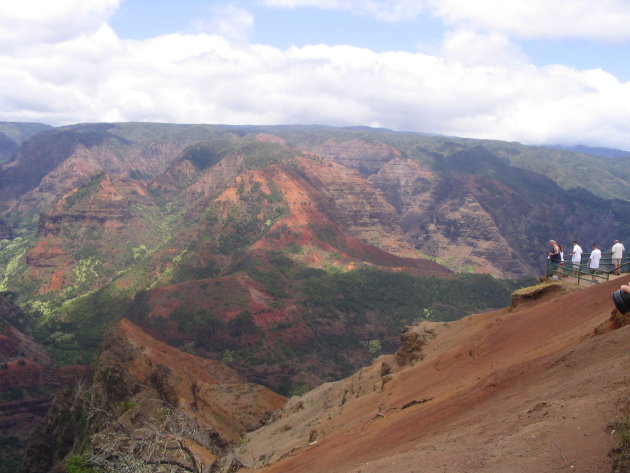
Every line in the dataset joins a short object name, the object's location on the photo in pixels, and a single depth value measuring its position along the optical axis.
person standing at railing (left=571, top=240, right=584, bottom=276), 25.44
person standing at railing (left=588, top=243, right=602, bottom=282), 23.48
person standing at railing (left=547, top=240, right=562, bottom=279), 26.19
